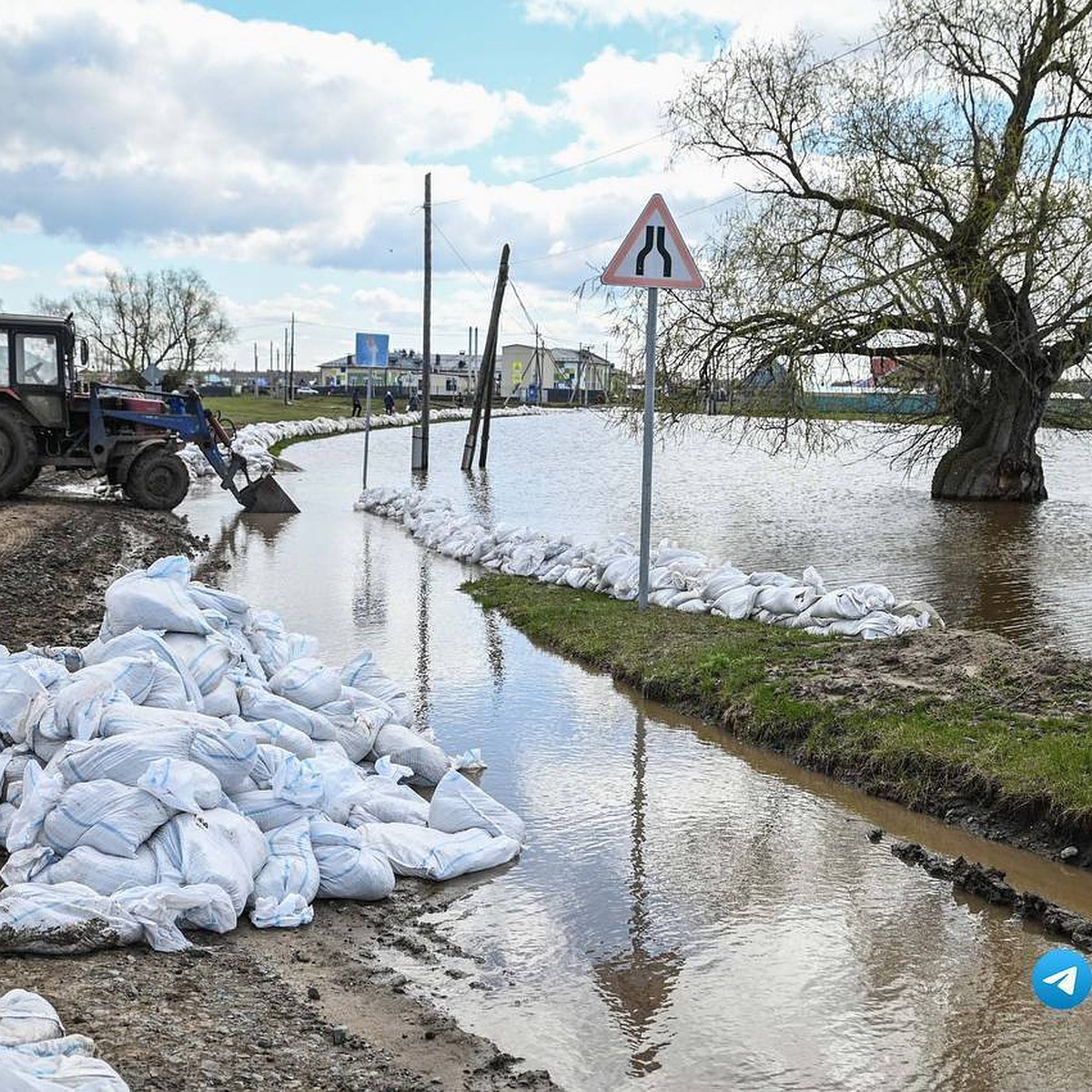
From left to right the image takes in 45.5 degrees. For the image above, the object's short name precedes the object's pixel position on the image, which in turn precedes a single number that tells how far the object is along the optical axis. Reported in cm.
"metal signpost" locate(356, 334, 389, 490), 2181
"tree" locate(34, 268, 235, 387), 7788
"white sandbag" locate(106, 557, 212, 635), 672
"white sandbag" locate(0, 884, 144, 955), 410
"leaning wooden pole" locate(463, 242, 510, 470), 3253
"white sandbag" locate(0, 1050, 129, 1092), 280
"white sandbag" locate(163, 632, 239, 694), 636
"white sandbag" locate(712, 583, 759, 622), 1049
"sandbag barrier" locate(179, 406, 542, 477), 2880
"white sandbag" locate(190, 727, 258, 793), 521
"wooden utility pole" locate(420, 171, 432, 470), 3191
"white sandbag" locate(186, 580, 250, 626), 733
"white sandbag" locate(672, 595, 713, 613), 1086
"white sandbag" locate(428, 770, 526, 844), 565
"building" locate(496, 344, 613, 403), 11469
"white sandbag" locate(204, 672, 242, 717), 617
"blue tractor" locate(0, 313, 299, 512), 1858
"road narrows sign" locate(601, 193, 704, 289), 924
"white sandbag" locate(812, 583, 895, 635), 980
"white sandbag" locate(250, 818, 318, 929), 468
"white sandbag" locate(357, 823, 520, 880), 530
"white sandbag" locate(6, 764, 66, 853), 479
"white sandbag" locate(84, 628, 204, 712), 589
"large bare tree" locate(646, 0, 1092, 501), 1873
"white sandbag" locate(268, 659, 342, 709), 677
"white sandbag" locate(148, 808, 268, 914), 459
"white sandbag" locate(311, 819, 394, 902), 501
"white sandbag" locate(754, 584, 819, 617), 1034
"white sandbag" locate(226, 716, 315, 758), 590
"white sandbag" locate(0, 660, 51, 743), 565
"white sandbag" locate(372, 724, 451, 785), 658
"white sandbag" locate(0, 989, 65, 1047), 311
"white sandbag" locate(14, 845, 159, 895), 452
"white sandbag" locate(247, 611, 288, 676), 726
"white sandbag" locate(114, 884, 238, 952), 426
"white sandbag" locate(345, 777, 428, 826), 565
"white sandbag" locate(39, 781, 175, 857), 465
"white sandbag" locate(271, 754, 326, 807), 535
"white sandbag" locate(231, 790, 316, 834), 525
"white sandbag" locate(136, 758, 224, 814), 477
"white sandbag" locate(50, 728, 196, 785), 495
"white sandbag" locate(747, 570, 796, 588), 1086
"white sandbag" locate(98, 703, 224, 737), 530
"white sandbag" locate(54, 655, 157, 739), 541
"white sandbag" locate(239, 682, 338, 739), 632
